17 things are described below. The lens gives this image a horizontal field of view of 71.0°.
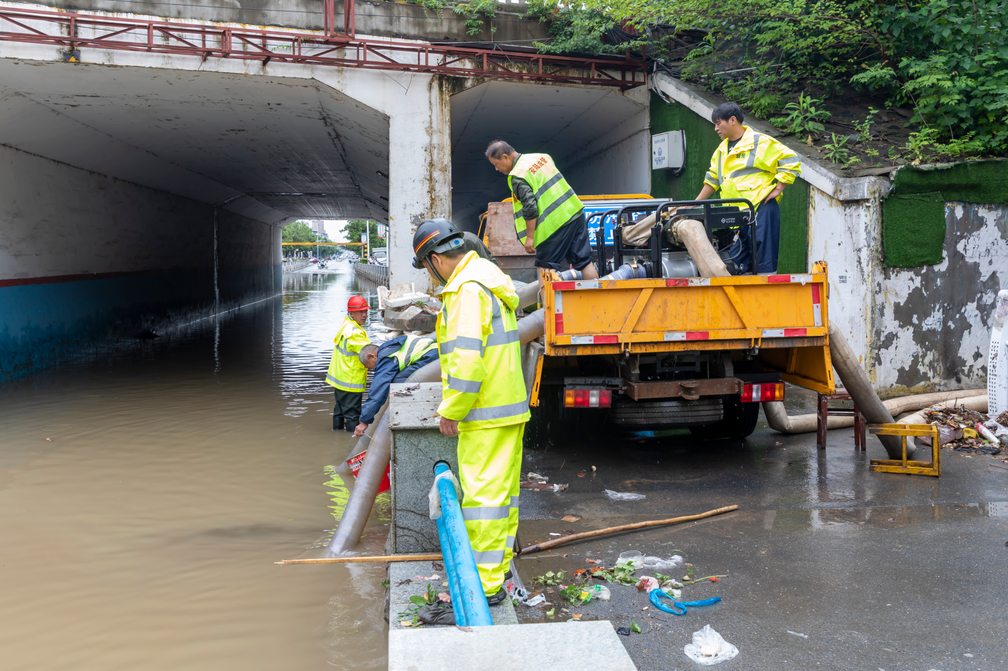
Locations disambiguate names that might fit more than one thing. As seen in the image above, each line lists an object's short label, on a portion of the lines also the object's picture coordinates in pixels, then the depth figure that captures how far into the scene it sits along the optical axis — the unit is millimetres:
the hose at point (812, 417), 7016
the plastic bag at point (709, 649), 3059
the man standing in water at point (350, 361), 7477
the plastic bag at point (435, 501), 3498
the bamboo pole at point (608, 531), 4250
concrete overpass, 10102
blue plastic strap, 3483
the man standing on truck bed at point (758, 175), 6199
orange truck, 5445
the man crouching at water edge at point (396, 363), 5258
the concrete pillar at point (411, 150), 10898
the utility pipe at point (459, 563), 2861
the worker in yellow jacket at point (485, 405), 3240
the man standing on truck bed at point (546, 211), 6270
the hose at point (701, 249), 5609
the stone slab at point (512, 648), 2283
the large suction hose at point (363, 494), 4512
